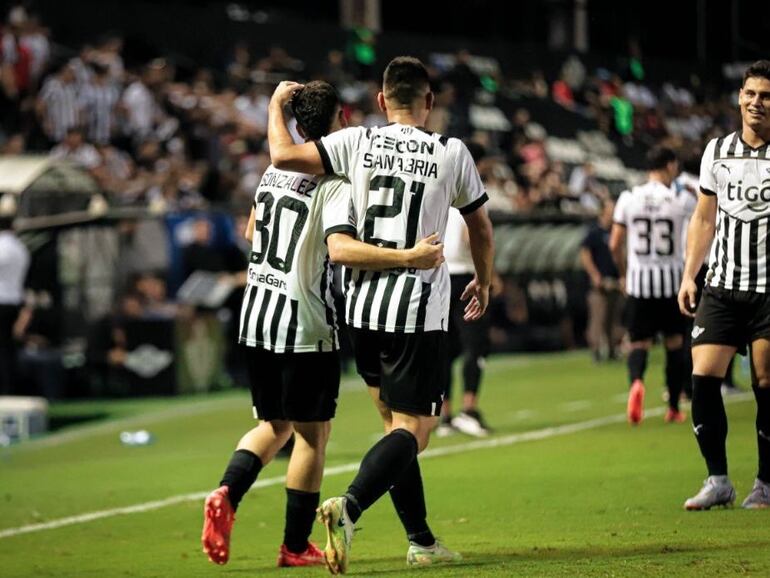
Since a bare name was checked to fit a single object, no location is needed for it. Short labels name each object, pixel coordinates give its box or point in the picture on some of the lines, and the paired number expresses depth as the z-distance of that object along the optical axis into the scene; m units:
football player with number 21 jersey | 14.57
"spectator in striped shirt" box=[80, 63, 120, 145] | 47.87
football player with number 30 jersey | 15.30
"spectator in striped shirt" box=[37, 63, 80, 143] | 47.06
